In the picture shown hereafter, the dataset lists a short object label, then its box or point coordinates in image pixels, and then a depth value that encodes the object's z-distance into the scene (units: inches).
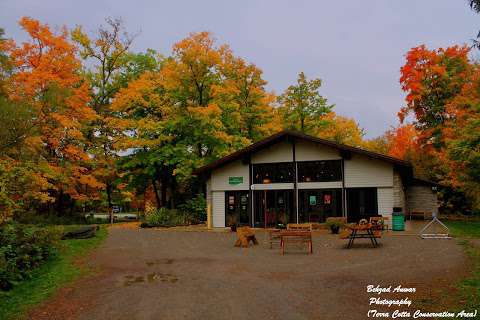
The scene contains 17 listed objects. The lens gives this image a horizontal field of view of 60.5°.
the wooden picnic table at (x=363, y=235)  560.4
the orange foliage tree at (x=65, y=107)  853.8
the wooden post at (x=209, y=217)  971.9
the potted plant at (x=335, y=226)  781.3
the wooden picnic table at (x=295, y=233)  544.7
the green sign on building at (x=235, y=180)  965.8
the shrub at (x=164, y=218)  1037.2
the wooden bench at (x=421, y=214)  1252.6
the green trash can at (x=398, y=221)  795.4
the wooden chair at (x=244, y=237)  612.4
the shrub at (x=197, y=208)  1133.7
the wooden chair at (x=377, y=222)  712.6
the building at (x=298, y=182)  871.7
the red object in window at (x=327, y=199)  903.7
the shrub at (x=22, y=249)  373.3
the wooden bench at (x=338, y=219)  798.2
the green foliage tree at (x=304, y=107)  1358.3
